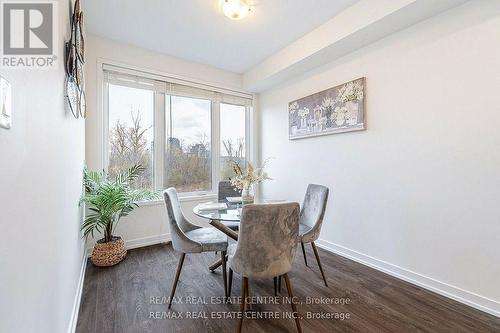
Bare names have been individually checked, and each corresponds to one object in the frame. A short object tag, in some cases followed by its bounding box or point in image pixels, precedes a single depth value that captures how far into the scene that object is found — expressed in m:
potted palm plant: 2.45
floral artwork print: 2.73
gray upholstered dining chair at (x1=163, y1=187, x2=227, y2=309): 1.91
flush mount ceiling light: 2.22
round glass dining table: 1.80
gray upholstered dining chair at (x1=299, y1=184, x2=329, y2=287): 2.18
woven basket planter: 2.54
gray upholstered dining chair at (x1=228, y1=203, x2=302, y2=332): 1.44
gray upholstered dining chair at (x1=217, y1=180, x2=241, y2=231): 3.06
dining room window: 3.15
